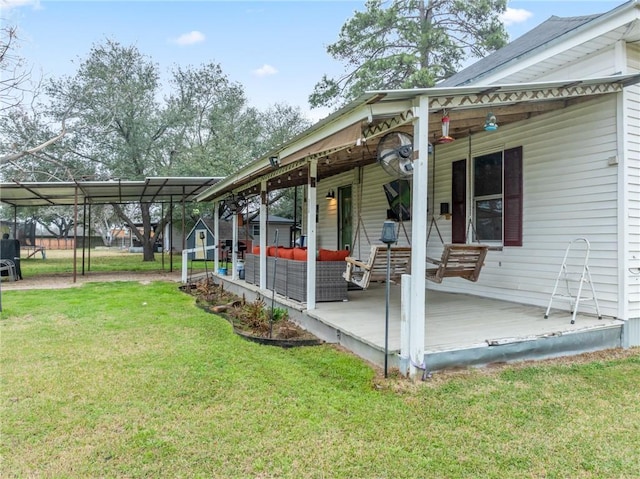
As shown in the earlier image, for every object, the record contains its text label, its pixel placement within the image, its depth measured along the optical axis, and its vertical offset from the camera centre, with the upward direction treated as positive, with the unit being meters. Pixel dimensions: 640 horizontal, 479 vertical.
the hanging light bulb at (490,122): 3.78 +1.08
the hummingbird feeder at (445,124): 3.55 +0.98
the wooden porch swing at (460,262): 4.21 -0.32
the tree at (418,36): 14.75 +7.60
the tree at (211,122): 17.41 +5.48
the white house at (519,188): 3.33 +0.56
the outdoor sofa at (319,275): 5.35 -0.58
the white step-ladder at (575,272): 4.30 -0.44
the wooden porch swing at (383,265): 4.20 -0.34
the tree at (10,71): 8.98 +3.83
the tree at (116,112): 15.70 +4.93
